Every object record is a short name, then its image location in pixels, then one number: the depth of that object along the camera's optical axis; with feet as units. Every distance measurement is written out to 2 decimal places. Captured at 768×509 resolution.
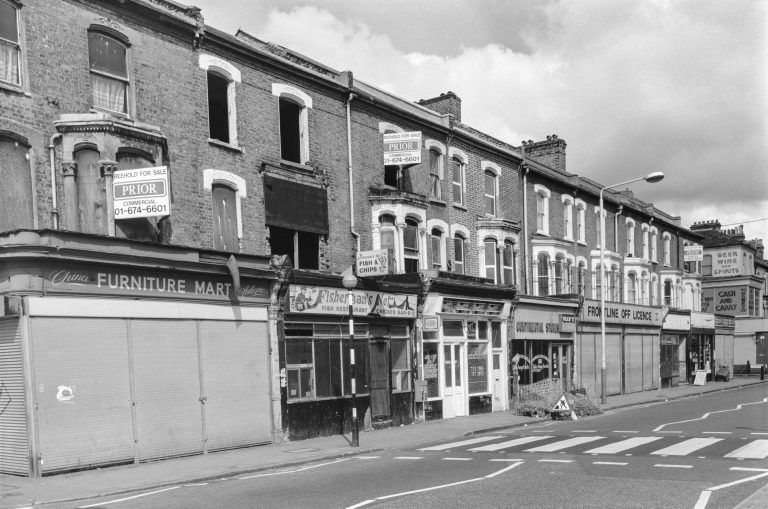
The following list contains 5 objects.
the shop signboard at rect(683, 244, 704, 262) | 162.51
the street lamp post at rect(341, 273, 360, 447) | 57.52
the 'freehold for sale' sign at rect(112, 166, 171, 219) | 49.55
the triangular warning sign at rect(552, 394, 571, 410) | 78.45
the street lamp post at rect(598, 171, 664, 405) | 93.50
